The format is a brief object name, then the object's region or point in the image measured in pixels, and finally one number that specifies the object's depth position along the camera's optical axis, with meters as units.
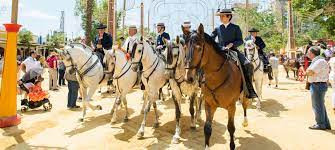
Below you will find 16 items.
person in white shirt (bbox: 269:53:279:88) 17.22
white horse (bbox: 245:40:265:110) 9.89
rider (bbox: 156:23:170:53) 9.83
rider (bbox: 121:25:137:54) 7.16
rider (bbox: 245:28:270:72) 11.35
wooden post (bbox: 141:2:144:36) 26.64
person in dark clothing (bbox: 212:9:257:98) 6.64
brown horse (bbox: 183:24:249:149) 5.35
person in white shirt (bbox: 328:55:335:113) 8.10
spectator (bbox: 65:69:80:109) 11.08
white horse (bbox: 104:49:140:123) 8.37
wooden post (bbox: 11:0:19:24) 8.48
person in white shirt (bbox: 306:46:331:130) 7.34
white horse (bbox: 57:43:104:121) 8.87
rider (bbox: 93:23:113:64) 10.11
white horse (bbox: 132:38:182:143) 7.25
